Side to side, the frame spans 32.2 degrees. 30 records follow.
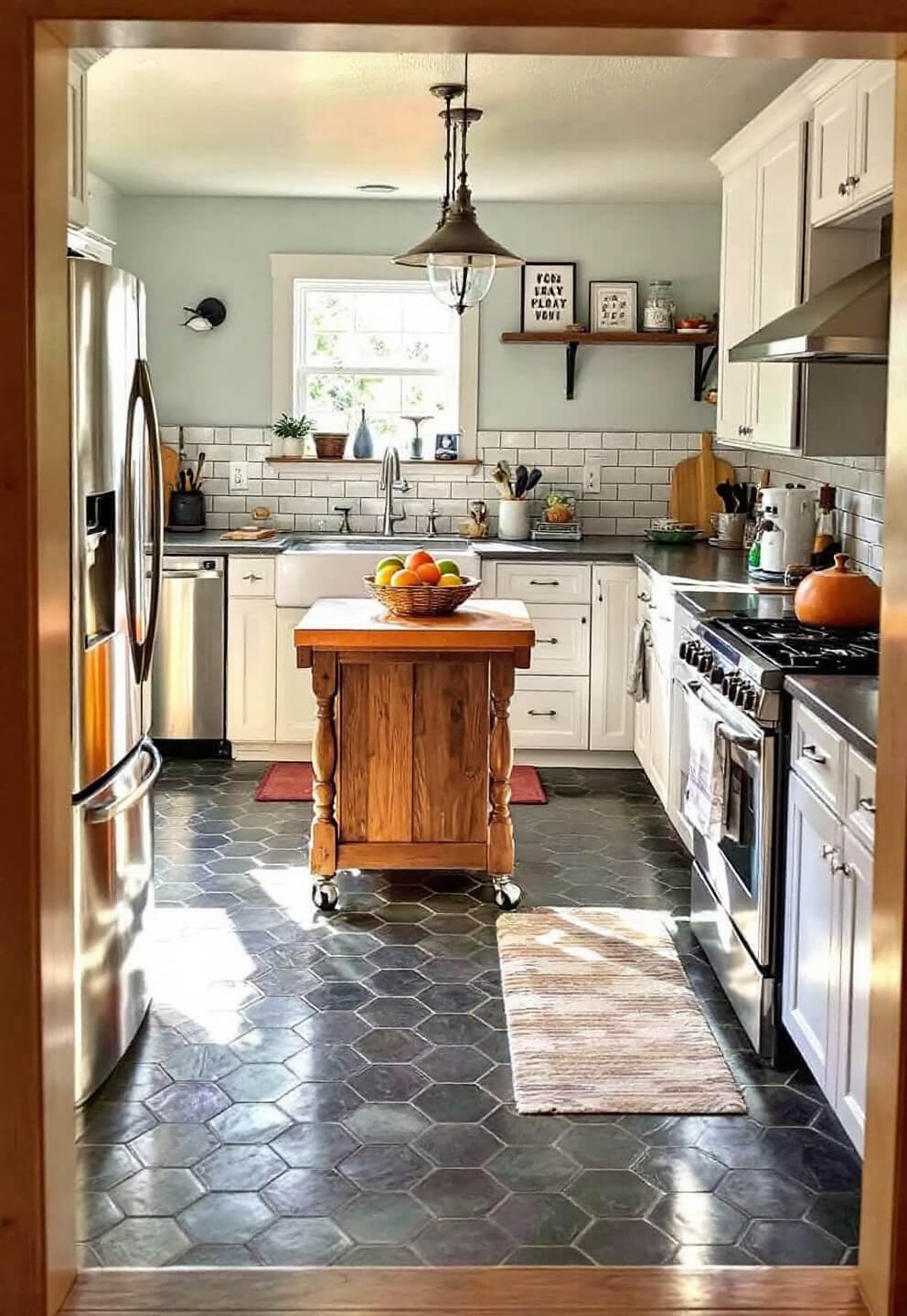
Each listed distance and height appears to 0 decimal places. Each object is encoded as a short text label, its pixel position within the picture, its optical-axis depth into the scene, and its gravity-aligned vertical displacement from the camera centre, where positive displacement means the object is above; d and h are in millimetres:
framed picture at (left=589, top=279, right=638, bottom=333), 7488 +834
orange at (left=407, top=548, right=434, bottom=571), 5059 -255
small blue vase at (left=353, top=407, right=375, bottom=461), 7613 +175
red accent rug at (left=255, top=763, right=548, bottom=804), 6406 -1282
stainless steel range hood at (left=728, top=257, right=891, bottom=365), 3932 +413
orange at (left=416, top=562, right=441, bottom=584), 4996 -298
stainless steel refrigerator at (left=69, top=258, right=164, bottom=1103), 3461 -393
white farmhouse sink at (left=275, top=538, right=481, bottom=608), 6922 -407
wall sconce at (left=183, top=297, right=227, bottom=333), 7516 +776
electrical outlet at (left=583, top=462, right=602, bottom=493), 7680 +18
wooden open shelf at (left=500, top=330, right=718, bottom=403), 7336 +658
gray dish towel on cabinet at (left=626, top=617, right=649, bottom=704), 6387 -757
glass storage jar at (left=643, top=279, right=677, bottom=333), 7371 +810
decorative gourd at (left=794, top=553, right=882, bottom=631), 4445 -327
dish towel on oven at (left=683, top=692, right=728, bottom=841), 4180 -802
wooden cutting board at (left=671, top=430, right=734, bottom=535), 7547 -13
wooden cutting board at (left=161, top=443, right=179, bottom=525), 7598 +49
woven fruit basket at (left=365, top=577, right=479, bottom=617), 4945 -373
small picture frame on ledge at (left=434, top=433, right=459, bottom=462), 7633 +162
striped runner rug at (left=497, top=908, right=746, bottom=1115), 3604 -1381
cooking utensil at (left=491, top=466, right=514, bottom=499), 7512 -8
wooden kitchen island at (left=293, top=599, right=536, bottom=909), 5000 -903
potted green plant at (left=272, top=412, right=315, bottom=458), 7570 +224
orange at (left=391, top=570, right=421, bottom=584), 4957 -310
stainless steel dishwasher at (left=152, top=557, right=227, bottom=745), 6941 -783
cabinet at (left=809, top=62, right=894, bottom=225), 4074 +942
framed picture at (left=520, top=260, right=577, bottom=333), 7504 +883
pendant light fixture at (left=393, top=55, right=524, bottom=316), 4961 +721
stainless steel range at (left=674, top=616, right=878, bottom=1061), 3781 -770
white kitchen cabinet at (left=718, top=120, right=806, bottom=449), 5078 +732
